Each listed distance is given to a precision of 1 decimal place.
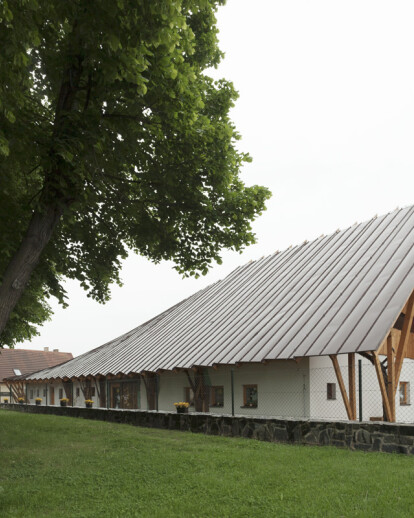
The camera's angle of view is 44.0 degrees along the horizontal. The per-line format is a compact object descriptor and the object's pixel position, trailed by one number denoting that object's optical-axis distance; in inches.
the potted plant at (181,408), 630.5
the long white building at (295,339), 571.5
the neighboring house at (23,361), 2055.9
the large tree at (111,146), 316.2
